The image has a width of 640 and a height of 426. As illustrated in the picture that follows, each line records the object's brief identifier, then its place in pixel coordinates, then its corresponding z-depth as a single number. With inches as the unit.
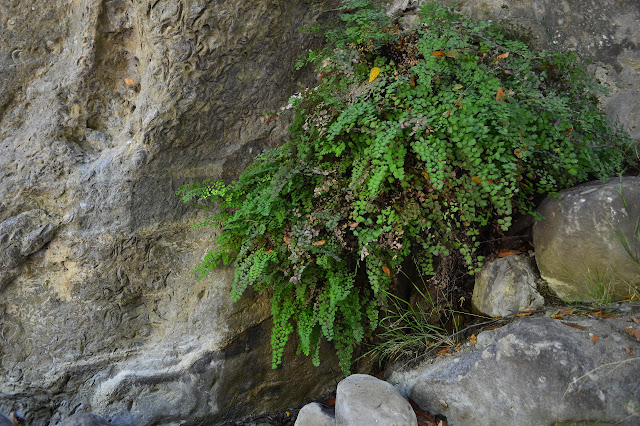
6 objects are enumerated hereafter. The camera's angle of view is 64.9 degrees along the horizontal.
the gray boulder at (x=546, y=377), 111.6
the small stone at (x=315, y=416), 128.0
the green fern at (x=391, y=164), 123.0
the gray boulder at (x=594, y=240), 120.1
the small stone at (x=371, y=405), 117.4
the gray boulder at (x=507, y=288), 136.1
